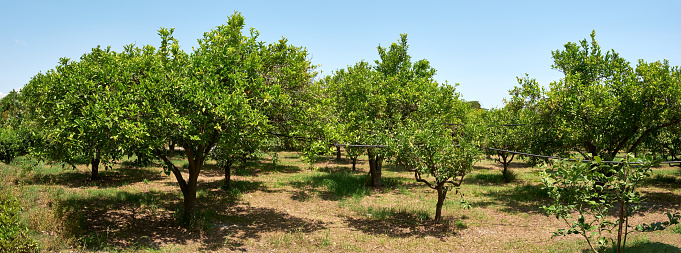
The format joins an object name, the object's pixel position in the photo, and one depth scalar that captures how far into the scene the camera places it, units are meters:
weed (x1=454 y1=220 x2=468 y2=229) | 14.56
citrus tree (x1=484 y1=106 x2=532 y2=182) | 26.66
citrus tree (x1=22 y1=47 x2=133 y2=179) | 9.56
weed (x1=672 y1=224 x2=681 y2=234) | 13.05
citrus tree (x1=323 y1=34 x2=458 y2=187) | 19.39
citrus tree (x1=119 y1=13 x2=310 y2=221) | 10.16
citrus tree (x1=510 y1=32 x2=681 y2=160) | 15.66
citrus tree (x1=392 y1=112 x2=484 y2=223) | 13.33
